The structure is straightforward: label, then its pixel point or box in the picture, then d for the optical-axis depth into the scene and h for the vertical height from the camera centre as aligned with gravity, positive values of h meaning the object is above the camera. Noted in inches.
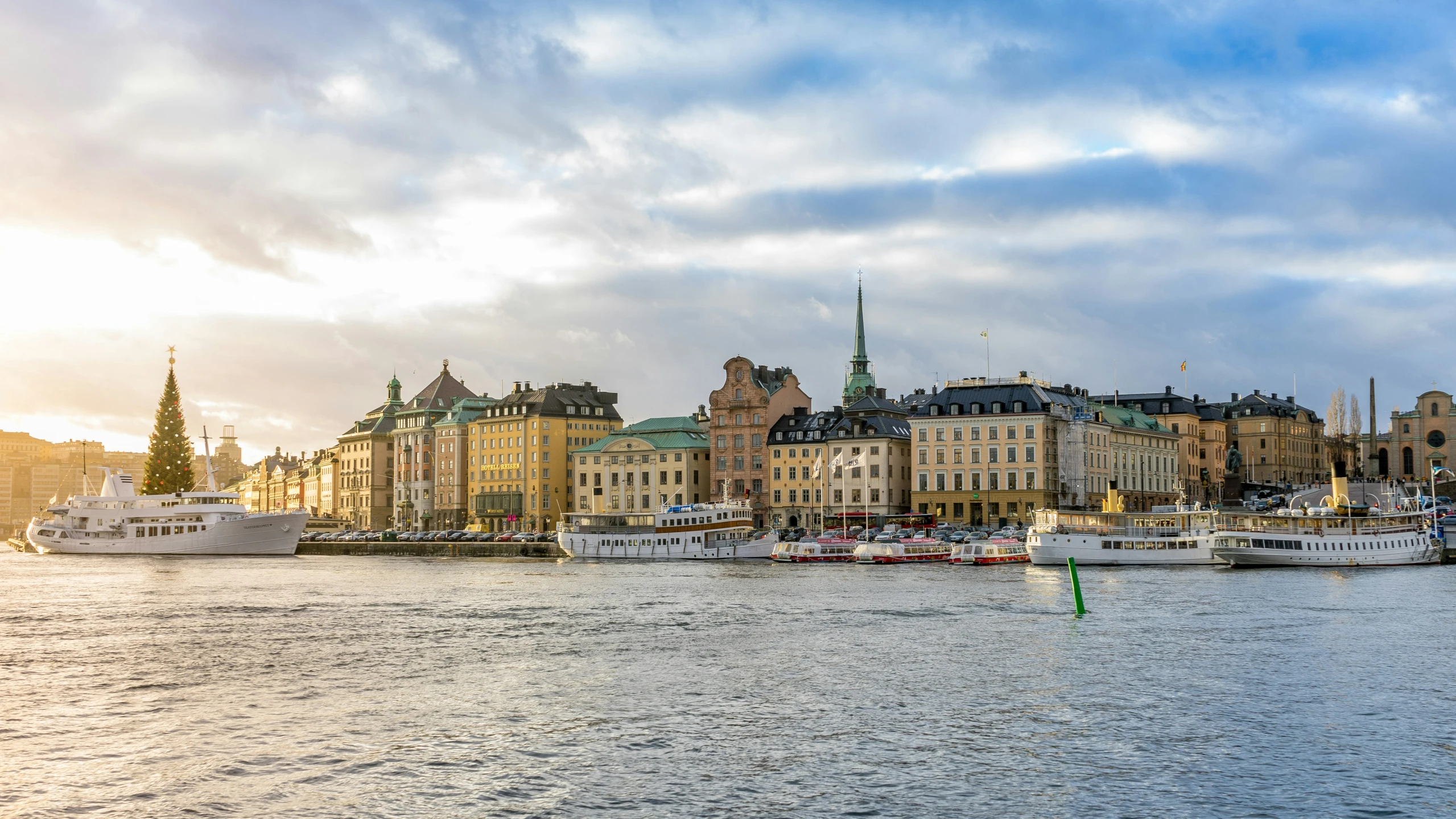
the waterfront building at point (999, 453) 5698.8 +179.3
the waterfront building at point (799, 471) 6274.6 +123.8
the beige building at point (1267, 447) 7751.0 +255.2
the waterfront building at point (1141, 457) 6250.0 +171.1
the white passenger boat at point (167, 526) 5413.4 -79.5
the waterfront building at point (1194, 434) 7185.0 +321.2
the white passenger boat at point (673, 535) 4874.8 -128.7
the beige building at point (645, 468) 6653.5 +161.3
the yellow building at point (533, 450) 7303.2 +283.1
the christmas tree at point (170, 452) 6599.4 +269.5
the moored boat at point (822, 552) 4532.5 -183.5
